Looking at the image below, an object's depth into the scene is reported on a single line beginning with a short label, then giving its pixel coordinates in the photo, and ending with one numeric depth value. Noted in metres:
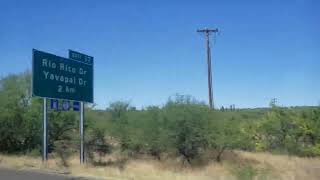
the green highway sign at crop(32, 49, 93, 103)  30.95
